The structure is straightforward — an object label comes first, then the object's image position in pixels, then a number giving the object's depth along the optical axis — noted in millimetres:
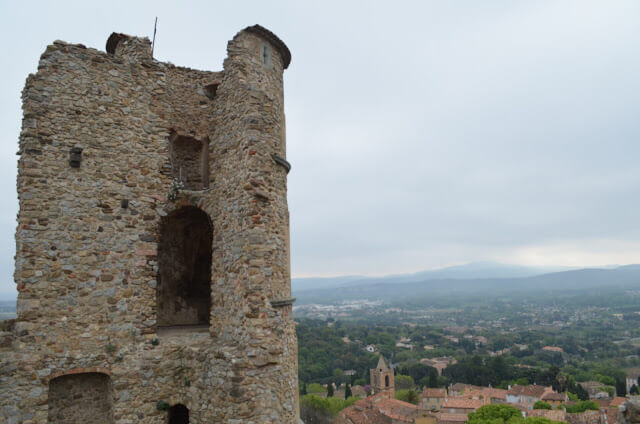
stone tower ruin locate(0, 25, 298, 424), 6652
